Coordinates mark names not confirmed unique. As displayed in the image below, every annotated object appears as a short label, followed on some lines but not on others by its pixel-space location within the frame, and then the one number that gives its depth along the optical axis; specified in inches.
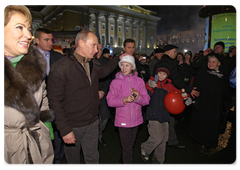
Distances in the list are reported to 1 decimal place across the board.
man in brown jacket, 88.5
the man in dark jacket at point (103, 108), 166.7
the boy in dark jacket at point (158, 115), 130.2
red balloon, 127.4
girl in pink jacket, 118.9
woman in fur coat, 59.2
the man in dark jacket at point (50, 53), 124.2
